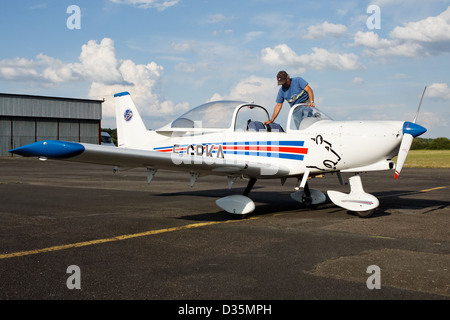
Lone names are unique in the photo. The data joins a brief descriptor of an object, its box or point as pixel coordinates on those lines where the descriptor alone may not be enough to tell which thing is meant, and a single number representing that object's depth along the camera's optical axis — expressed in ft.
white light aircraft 23.59
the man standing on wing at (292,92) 28.66
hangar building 146.20
